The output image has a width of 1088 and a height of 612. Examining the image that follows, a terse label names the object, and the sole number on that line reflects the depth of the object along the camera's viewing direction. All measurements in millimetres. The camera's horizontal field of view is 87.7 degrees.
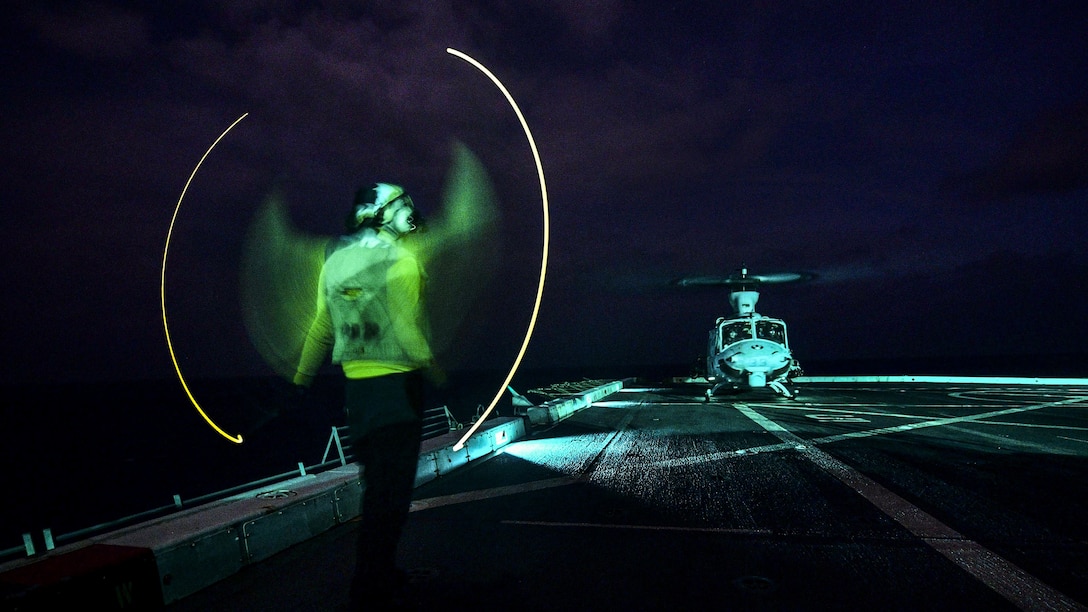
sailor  3152
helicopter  19641
